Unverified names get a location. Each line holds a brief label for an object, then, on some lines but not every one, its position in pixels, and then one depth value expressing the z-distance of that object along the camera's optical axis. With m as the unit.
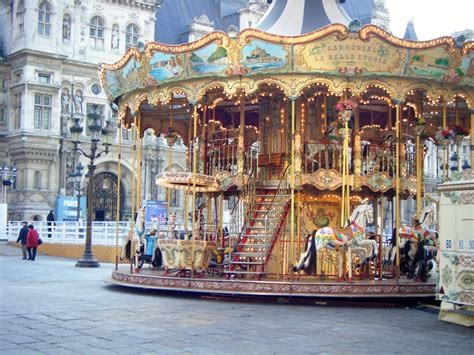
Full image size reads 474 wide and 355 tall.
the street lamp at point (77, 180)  39.60
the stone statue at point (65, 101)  49.84
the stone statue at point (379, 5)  60.94
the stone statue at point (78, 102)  50.22
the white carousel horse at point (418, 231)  18.08
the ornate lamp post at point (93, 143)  25.76
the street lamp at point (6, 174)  45.22
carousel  16.30
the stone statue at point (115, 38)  52.53
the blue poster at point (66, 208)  42.82
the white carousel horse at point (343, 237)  16.20
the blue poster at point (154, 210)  36.28
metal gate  51.19
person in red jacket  30.34
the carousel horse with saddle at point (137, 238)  20.22
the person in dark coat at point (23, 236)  30.79
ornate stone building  47.81
